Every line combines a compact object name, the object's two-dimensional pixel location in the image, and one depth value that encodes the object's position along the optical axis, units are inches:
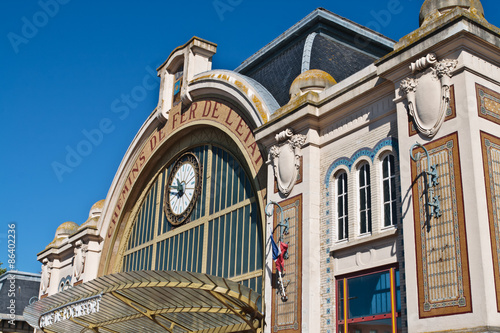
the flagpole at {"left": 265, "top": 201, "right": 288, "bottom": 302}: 664.9
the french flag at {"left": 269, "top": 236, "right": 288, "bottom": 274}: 677.3
